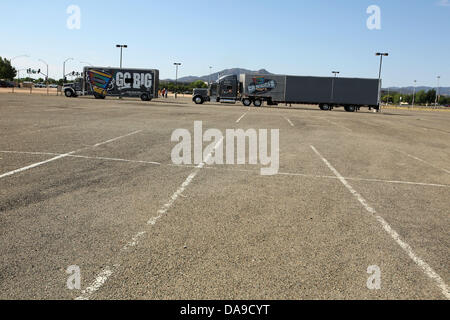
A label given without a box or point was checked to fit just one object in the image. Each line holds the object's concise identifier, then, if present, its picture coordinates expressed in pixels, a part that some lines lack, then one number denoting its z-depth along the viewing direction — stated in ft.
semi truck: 144.56
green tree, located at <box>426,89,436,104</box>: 630.25
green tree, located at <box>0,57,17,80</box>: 414.78
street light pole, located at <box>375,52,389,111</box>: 190.12
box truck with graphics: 150.82
